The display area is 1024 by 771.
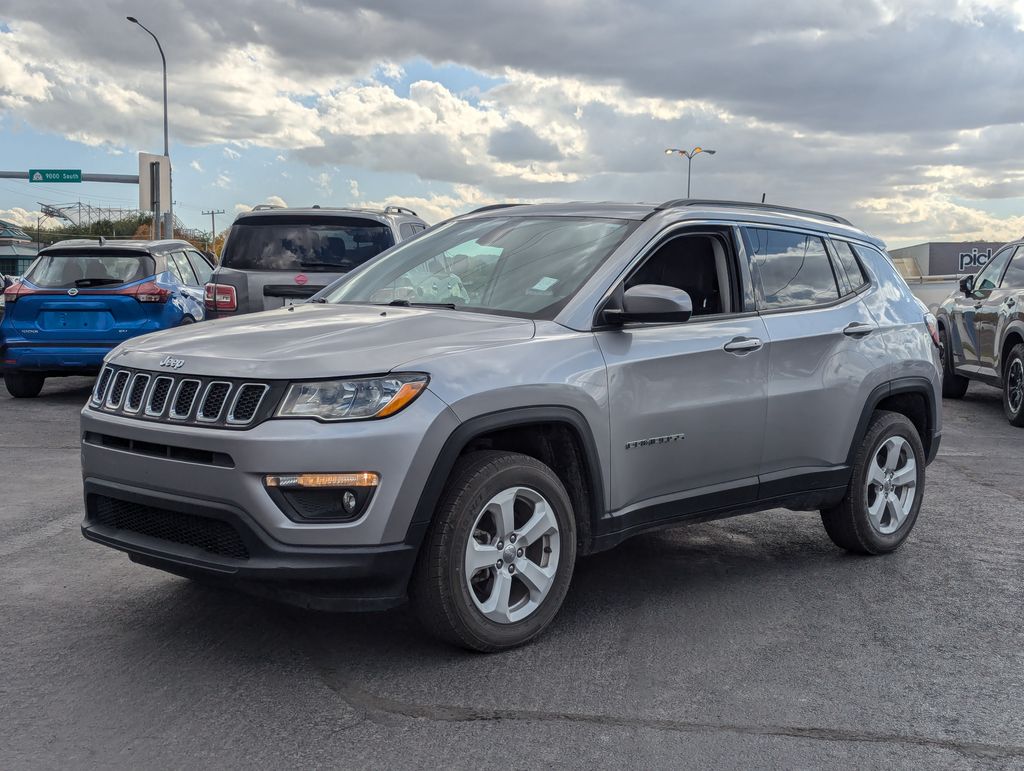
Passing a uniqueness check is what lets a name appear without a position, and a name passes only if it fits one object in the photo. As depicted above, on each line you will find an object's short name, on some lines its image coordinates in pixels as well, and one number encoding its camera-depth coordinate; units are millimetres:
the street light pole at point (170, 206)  31781
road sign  43062
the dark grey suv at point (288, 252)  10703
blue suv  12422
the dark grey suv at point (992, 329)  12312
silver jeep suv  4035
